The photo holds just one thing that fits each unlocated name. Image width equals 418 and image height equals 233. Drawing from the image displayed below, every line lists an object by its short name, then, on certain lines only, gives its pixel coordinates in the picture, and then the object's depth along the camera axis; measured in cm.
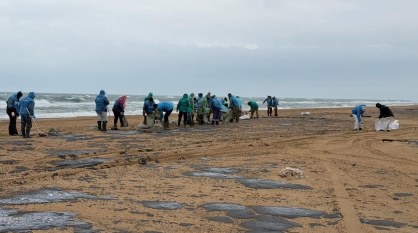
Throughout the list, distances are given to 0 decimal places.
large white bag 1859
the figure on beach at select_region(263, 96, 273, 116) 3092
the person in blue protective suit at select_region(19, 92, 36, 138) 1509
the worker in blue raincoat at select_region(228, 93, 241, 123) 2364
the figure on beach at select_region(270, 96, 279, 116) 3092
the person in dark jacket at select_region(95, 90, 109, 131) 1744
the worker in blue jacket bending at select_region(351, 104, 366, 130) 1848
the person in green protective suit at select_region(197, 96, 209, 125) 2167
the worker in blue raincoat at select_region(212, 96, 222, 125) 2159
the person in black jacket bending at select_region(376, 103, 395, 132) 1812
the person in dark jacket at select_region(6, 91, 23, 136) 1592
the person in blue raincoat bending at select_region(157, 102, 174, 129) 1962
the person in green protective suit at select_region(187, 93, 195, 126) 2077
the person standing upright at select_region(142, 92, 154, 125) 1892
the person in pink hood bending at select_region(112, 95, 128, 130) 1878
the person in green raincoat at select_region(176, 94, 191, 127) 2028
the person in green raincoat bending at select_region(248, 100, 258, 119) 2708
